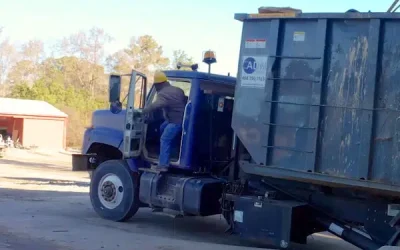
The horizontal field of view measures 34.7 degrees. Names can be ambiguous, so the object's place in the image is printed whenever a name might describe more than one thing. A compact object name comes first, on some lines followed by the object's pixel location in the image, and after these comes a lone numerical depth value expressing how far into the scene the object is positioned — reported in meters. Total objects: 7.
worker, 10.20
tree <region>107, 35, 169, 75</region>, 61.03
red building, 45.72
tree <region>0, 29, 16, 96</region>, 72.12
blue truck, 7.63
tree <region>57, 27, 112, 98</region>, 67.94
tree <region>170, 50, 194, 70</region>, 52.06
